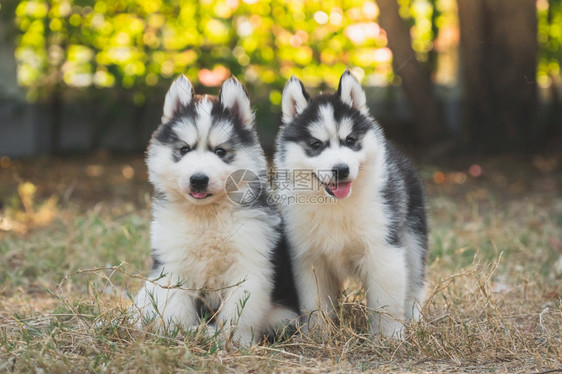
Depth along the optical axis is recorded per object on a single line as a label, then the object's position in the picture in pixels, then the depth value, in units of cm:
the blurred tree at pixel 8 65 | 1005
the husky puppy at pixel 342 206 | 354
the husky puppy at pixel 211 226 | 346
